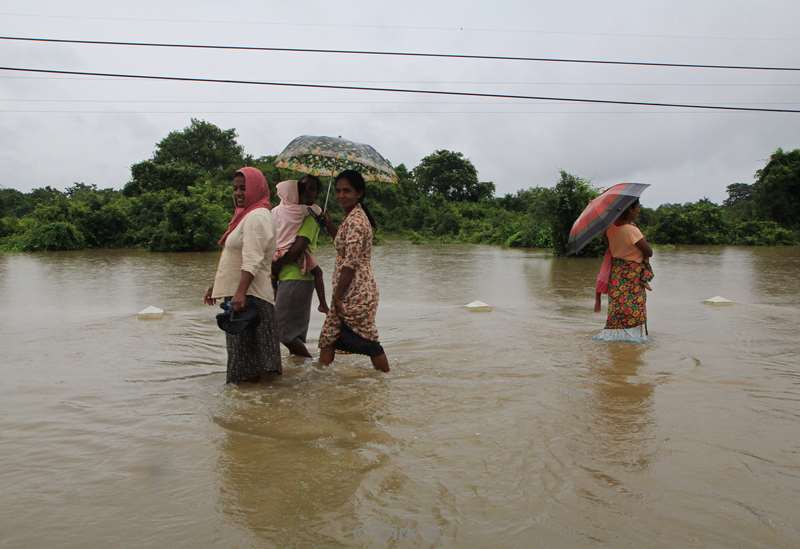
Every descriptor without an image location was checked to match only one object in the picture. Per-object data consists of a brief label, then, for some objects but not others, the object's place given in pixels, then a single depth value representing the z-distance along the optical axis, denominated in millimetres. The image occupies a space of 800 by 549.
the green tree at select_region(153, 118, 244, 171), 45719
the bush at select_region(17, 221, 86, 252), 26203
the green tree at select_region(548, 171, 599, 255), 20375
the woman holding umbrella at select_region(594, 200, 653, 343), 6613
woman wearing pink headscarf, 4641
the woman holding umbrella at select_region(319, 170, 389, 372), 4934
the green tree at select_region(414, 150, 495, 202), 51312
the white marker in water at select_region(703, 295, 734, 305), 9677
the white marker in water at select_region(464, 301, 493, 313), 9246
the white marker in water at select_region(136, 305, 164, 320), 8320
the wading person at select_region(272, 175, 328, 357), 5465
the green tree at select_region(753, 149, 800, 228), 33781
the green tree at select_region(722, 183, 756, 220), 36125
